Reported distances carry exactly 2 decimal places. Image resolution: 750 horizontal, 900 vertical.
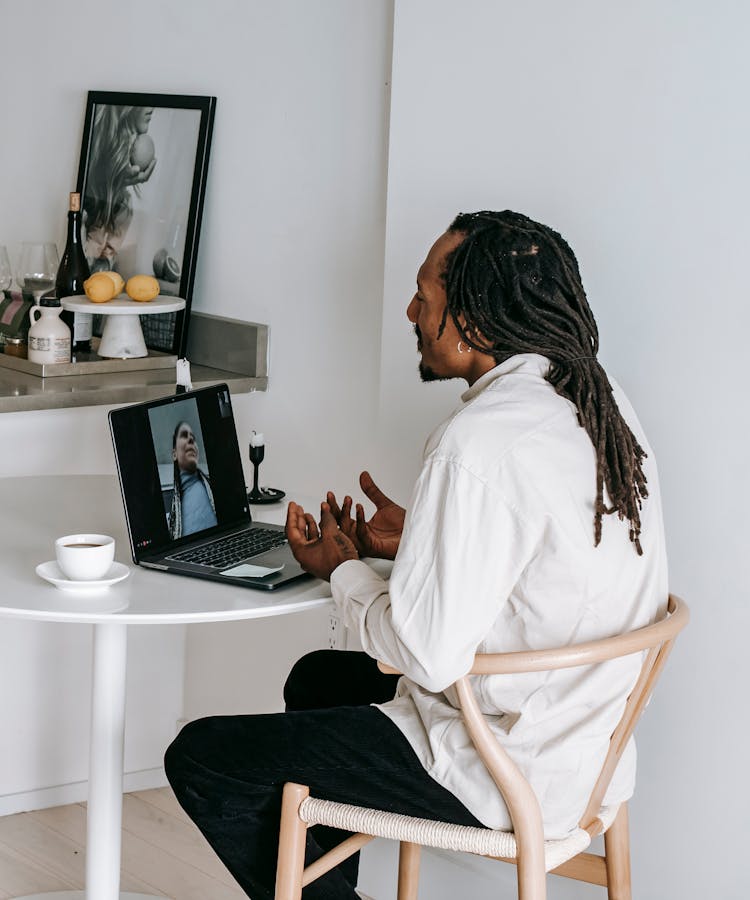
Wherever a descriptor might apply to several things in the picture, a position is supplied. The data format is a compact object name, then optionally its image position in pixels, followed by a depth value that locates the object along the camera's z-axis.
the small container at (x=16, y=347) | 2.93
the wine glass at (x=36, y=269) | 3.05
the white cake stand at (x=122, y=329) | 2.82
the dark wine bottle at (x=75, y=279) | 3.01
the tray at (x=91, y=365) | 2.78
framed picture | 2.84
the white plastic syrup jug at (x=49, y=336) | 2.79
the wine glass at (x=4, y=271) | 3.07
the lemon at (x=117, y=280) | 2.83
